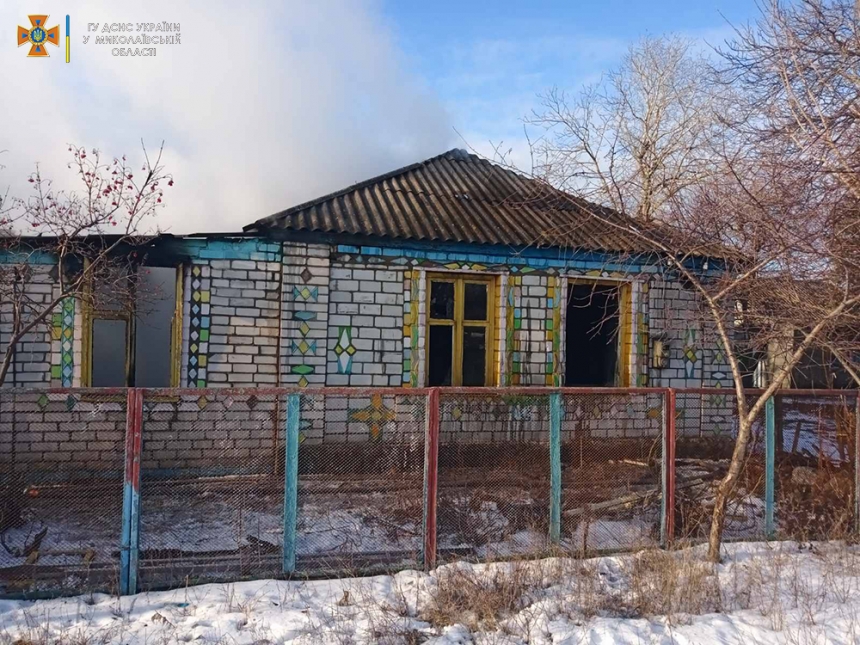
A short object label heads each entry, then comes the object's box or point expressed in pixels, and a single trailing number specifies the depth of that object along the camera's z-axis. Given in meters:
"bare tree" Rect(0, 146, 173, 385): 6.67
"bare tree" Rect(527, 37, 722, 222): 6.52
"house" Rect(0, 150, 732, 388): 8.05
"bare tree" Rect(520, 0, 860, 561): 5.22
